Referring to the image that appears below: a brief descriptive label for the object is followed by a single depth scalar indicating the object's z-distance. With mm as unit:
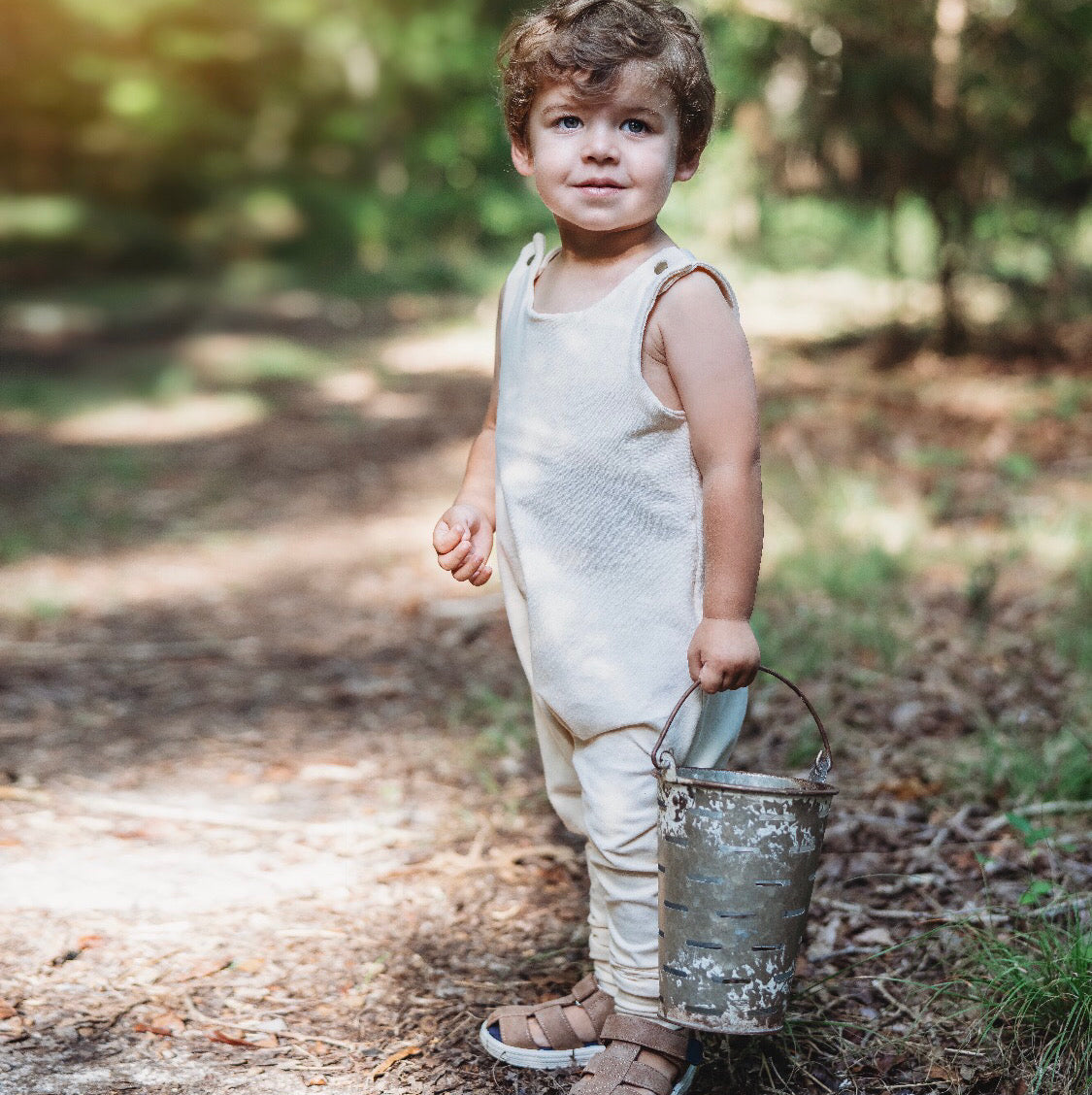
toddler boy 1838
